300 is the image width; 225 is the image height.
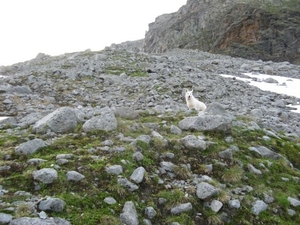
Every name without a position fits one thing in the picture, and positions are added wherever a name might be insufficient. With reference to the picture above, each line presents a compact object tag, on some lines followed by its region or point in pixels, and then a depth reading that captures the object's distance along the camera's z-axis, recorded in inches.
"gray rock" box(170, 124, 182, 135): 403.5
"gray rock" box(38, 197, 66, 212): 226.7
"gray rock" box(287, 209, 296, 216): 297.2
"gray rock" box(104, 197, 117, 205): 254.4
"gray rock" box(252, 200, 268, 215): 289.0
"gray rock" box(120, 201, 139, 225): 240.9
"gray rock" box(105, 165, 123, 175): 286.2
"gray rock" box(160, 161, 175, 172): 321.1
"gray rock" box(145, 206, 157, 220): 257.0
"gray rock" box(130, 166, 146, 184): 285.9
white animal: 657.0
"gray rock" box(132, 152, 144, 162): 314.3
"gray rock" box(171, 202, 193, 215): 266.5
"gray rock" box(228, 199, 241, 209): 286.8
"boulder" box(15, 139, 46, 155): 303.6
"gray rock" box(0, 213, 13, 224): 207.8
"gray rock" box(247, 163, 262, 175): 348.5
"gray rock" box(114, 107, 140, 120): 459.8
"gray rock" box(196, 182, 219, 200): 287.0
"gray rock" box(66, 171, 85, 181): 266.5
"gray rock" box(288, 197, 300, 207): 308.3
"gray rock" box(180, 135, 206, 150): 365.1
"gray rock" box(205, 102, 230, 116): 505.9
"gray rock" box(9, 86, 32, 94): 714.9
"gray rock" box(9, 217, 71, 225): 207.0
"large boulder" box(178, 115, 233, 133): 416.8
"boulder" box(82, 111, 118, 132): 375.9
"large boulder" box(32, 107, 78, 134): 369.0
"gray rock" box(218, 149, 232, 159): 360.8
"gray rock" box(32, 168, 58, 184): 257.0
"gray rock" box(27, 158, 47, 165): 285.0
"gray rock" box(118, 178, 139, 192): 276.2
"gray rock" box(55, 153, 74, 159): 296.4
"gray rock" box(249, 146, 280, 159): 396.5
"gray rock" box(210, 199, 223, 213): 278.2
